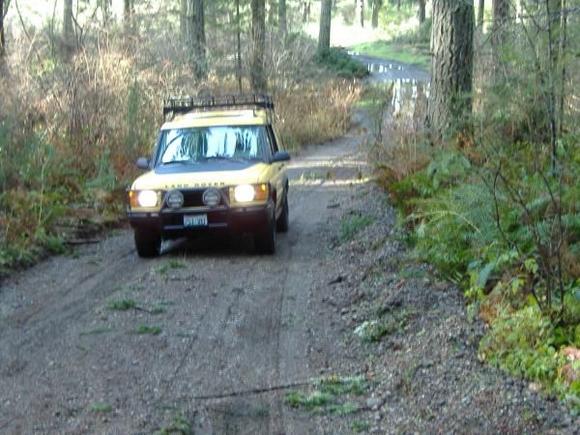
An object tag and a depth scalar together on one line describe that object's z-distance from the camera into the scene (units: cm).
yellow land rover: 1273
